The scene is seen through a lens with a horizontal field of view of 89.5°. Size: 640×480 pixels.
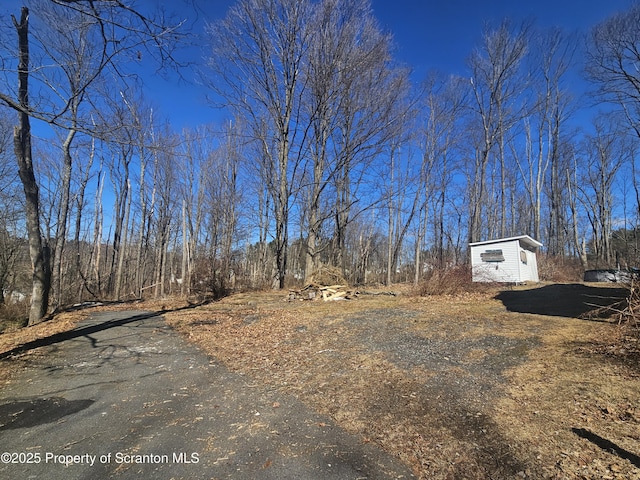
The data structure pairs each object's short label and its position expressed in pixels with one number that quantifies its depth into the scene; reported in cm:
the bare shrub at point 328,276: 1334
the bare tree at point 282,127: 1459
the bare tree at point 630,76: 1580
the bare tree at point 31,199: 733
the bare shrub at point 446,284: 1255
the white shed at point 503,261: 1703
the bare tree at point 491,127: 2298
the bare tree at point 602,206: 3061
